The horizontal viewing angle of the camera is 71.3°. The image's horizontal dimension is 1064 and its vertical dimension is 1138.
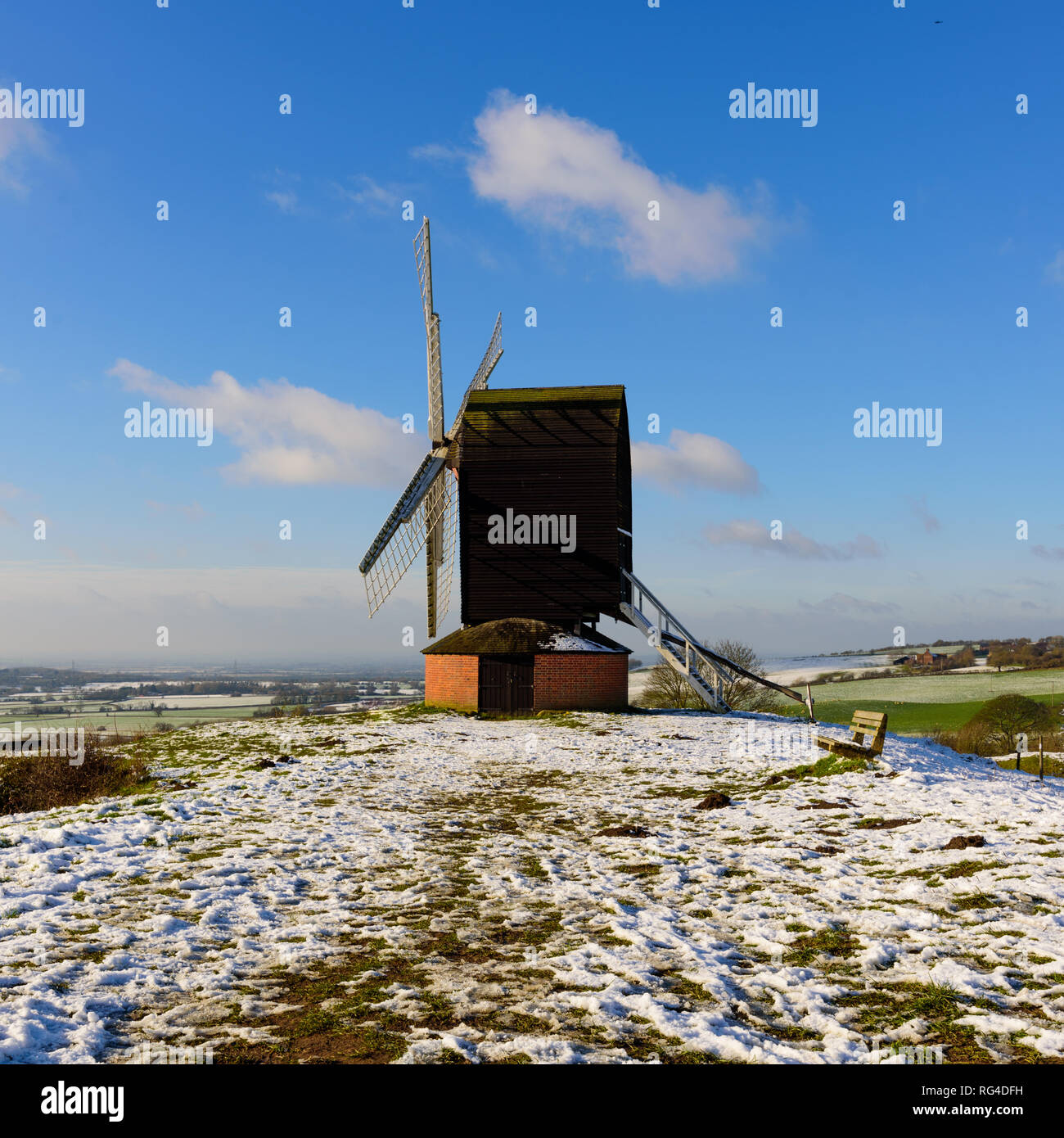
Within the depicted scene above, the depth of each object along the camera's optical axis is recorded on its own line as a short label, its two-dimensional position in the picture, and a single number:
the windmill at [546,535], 31.25
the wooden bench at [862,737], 14.78
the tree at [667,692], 45.12
